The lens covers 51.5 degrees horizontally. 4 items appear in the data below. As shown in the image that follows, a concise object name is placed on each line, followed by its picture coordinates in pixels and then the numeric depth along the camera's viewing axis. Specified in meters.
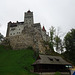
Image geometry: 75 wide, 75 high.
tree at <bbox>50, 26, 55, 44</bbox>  43.75
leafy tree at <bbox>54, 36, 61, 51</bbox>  43.47
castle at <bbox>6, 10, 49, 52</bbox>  41.35
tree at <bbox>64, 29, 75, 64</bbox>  39.46
